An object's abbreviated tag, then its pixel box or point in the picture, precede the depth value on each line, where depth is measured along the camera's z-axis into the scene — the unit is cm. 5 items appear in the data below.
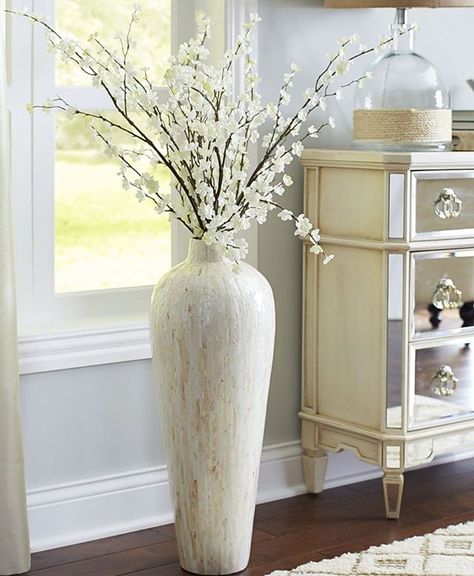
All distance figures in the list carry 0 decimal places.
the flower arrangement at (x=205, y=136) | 351
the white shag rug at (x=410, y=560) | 378
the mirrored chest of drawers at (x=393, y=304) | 419
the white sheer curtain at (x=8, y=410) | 360
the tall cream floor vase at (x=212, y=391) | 360
